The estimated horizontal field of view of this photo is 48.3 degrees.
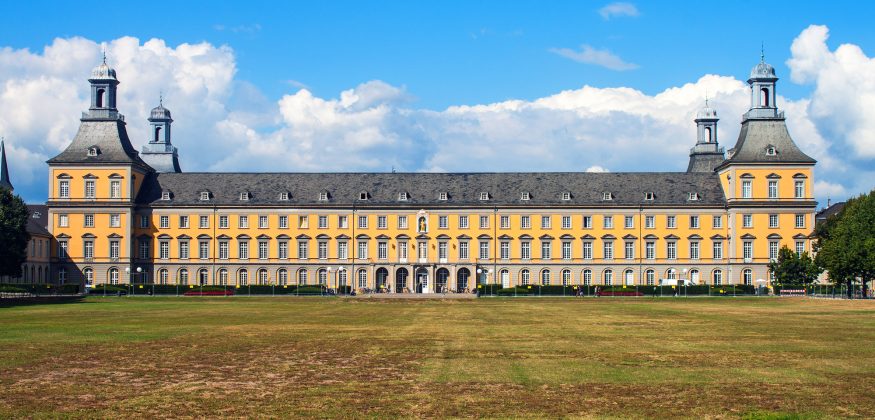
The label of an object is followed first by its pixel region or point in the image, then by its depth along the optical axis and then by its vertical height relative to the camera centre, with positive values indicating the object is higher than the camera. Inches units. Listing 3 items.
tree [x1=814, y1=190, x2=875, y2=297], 3051.9 +11.6
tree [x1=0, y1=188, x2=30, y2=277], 3361.2 +66.6
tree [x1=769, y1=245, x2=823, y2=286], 3804.1 -71.8
